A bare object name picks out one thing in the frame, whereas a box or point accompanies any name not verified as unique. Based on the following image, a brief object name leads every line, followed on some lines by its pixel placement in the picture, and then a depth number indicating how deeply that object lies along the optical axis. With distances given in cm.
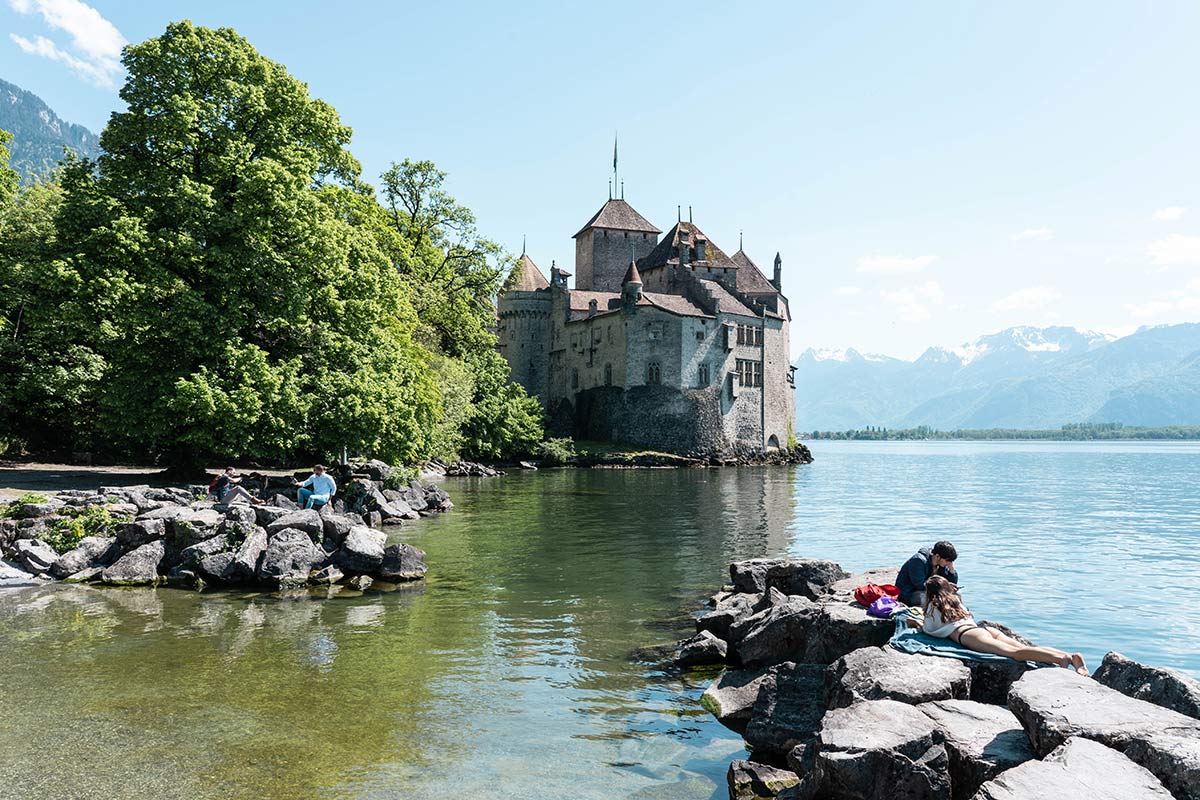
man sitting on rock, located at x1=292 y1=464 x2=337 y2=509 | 2608
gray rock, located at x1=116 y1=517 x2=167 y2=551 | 2025
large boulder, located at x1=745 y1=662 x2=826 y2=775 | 1010
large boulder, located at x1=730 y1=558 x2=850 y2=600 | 1728
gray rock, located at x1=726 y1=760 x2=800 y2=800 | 890
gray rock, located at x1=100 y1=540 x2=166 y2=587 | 1902
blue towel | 1042
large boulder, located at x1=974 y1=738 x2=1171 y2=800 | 652
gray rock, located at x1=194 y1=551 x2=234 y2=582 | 1917
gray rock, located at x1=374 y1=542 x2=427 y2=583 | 2028
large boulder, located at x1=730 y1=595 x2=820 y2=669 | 1256
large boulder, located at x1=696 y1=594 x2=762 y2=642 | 1486
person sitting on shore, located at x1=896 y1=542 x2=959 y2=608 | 1269
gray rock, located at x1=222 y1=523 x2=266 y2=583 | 1927
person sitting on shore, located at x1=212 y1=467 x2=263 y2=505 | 2453
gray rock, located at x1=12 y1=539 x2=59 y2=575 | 1938
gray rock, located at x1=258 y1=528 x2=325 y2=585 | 1933
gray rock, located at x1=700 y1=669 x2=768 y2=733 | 1123
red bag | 1310
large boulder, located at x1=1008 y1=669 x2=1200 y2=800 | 707
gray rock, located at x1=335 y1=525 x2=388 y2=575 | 2047
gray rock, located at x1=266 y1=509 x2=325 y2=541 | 2108
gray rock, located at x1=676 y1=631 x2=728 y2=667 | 1367
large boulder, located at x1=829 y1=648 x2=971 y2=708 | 924
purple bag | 1205
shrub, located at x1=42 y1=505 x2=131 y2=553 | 2058
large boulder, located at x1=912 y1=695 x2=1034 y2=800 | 782
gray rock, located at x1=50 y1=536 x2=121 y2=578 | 1941
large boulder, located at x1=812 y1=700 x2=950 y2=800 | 750
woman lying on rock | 997
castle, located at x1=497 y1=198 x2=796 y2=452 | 8775
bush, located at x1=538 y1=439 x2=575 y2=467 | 7838
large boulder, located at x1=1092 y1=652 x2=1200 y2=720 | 872
